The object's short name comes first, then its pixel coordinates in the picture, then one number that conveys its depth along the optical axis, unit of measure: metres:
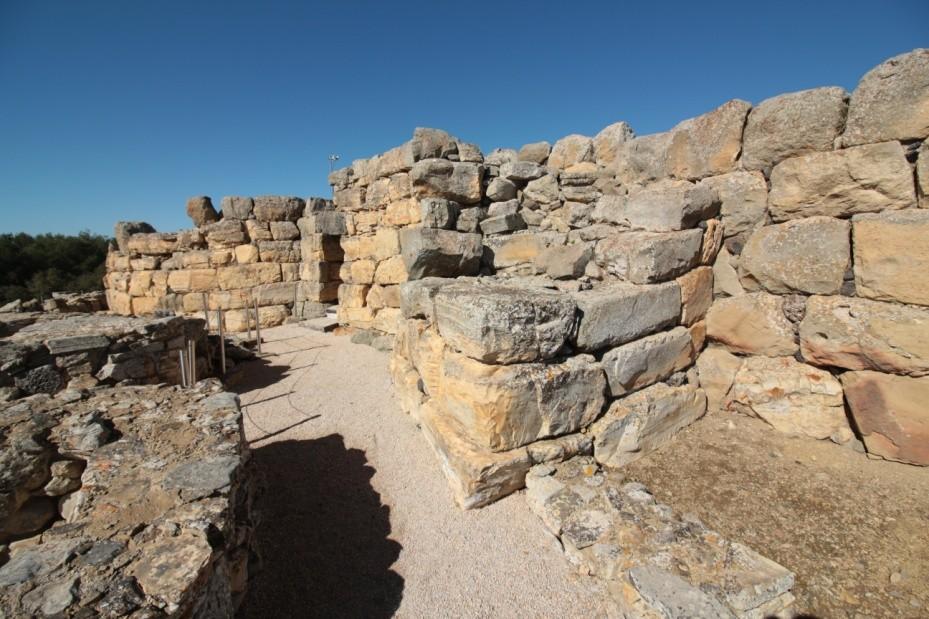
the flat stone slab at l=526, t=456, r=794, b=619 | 1.70
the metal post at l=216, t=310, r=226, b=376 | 5.38
